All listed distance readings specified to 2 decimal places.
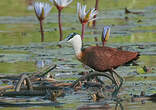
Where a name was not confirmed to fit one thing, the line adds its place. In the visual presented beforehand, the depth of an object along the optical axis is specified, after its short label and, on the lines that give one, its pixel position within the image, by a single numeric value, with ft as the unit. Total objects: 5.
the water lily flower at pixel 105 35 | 62.38
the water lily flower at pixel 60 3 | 71.87
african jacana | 50.24
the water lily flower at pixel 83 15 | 64.13
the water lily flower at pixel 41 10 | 71.56
